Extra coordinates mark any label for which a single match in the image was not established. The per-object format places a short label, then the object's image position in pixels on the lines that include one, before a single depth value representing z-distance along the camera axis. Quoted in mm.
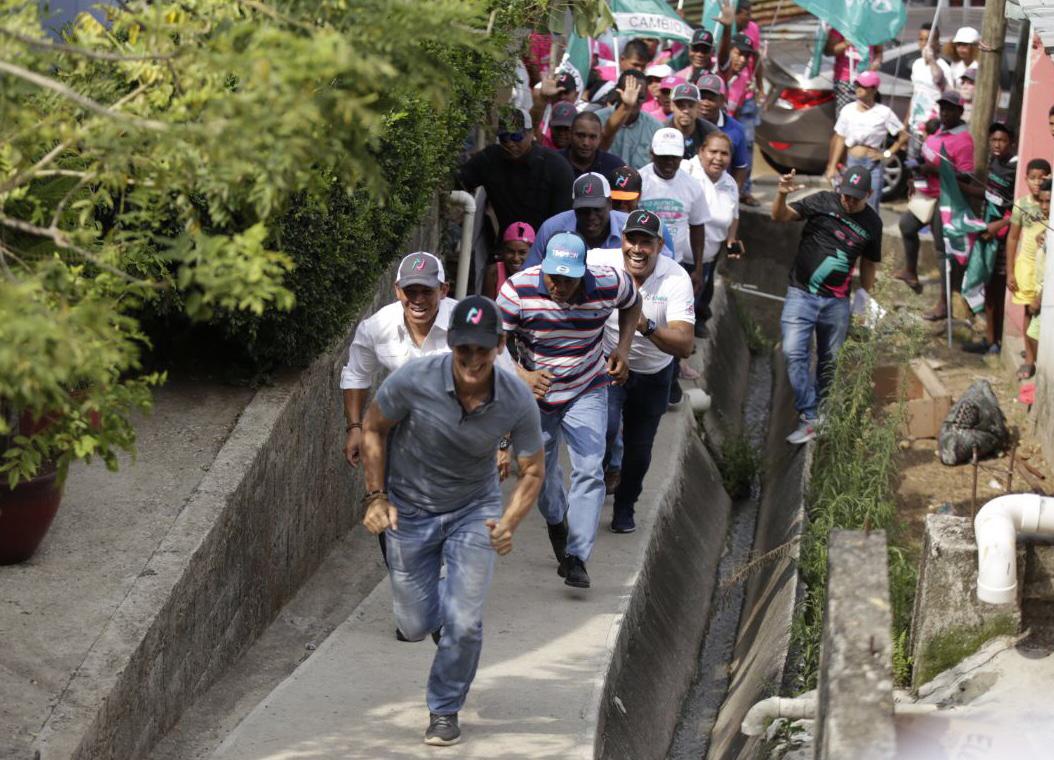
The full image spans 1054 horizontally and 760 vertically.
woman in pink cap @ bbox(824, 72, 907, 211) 30672
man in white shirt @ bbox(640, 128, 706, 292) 21219
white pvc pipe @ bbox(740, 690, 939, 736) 13703
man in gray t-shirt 11969
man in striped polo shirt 15016
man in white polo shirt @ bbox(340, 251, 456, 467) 13719
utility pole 28297
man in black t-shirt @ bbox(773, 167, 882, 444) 21297
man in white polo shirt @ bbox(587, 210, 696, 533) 16500
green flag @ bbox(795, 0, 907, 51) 29781
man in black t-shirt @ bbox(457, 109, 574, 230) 20656
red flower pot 12789
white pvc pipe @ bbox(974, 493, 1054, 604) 13539
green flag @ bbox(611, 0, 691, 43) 28766
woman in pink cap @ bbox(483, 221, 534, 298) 19625
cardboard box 23625
